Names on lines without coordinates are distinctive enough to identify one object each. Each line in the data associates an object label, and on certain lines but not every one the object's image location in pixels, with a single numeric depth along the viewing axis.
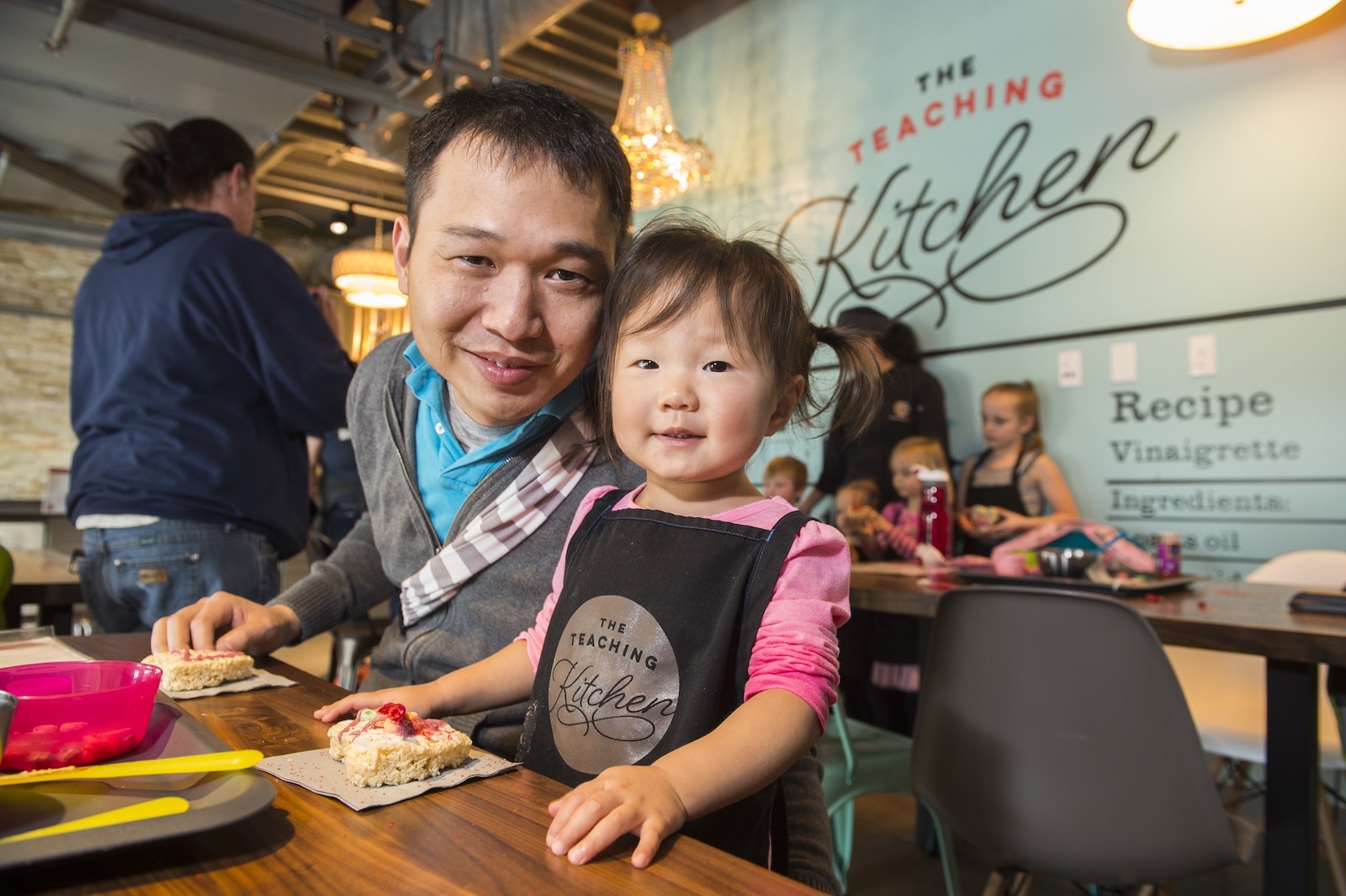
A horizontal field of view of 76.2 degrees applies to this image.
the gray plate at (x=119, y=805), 0.48
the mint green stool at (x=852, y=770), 2.29
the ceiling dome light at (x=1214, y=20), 2.80
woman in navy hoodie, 2.06
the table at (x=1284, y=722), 1.56
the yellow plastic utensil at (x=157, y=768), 0.58
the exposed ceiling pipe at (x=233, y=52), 4.35
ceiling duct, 4.83
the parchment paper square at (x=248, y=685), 0.93
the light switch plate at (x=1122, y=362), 3.69
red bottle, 2.96
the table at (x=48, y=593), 2.27
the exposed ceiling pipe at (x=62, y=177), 6.72
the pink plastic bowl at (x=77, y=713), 0.61
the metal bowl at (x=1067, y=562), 2.30
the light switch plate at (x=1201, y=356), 3.46
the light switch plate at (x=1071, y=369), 3.85
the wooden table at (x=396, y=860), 0.50
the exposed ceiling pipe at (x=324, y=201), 9.10
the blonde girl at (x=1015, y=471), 3.81
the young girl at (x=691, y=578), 0.84
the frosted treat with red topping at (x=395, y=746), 0.66
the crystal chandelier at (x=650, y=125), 4.45
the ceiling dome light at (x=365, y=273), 6.02
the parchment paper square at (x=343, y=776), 0.63
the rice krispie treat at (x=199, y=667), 0.93
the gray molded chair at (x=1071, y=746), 1.50
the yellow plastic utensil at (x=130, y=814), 0.51
